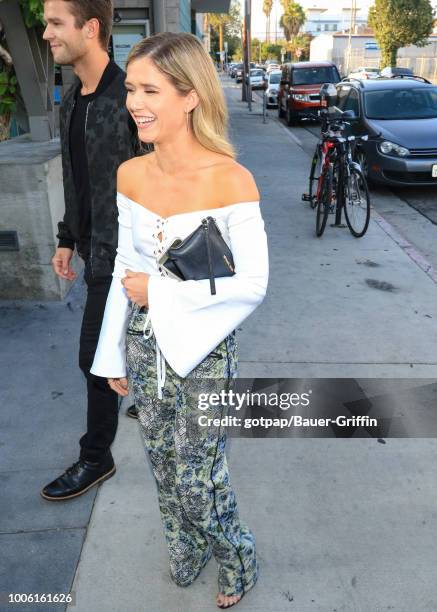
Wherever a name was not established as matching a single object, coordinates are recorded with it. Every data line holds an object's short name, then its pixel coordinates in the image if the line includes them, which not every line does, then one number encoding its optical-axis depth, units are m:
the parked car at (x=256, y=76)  37.00
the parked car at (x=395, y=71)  28.42
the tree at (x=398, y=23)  41.75
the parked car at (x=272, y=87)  24.42
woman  1.64
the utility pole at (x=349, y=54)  54.02
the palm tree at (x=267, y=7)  102.49
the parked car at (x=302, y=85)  17.84
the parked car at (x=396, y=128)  8.75
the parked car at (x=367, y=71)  32.68
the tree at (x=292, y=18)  91.20
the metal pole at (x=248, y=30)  26.09
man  2.32
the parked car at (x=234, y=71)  60.31
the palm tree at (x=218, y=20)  89.37
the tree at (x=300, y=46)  77.22
